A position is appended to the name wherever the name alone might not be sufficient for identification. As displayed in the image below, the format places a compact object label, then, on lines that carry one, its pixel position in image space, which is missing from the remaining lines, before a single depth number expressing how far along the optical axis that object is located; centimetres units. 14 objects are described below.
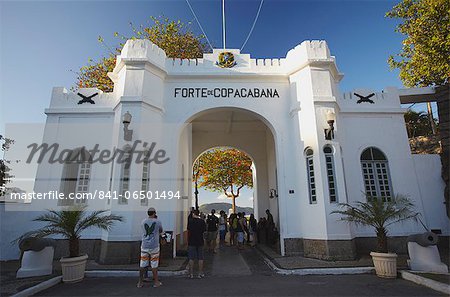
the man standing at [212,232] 1048
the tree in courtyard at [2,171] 1343
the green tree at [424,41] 1188
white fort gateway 820
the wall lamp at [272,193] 1298
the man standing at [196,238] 663
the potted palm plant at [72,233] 607
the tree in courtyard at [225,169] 2258
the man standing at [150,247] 564
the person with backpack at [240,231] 1099
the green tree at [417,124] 2159
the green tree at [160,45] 1620
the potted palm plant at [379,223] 616
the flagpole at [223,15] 1137
